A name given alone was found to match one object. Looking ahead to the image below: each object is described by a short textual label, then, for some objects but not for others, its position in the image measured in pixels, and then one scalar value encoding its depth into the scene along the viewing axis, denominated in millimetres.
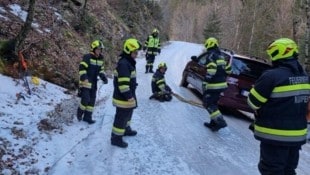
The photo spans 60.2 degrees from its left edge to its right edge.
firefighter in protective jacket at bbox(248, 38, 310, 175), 3069
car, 6956
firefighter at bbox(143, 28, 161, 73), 11540
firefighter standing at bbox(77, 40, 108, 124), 5717
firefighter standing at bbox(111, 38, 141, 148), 4707
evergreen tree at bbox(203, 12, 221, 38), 32838
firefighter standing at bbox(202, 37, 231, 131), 5954
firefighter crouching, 7696
